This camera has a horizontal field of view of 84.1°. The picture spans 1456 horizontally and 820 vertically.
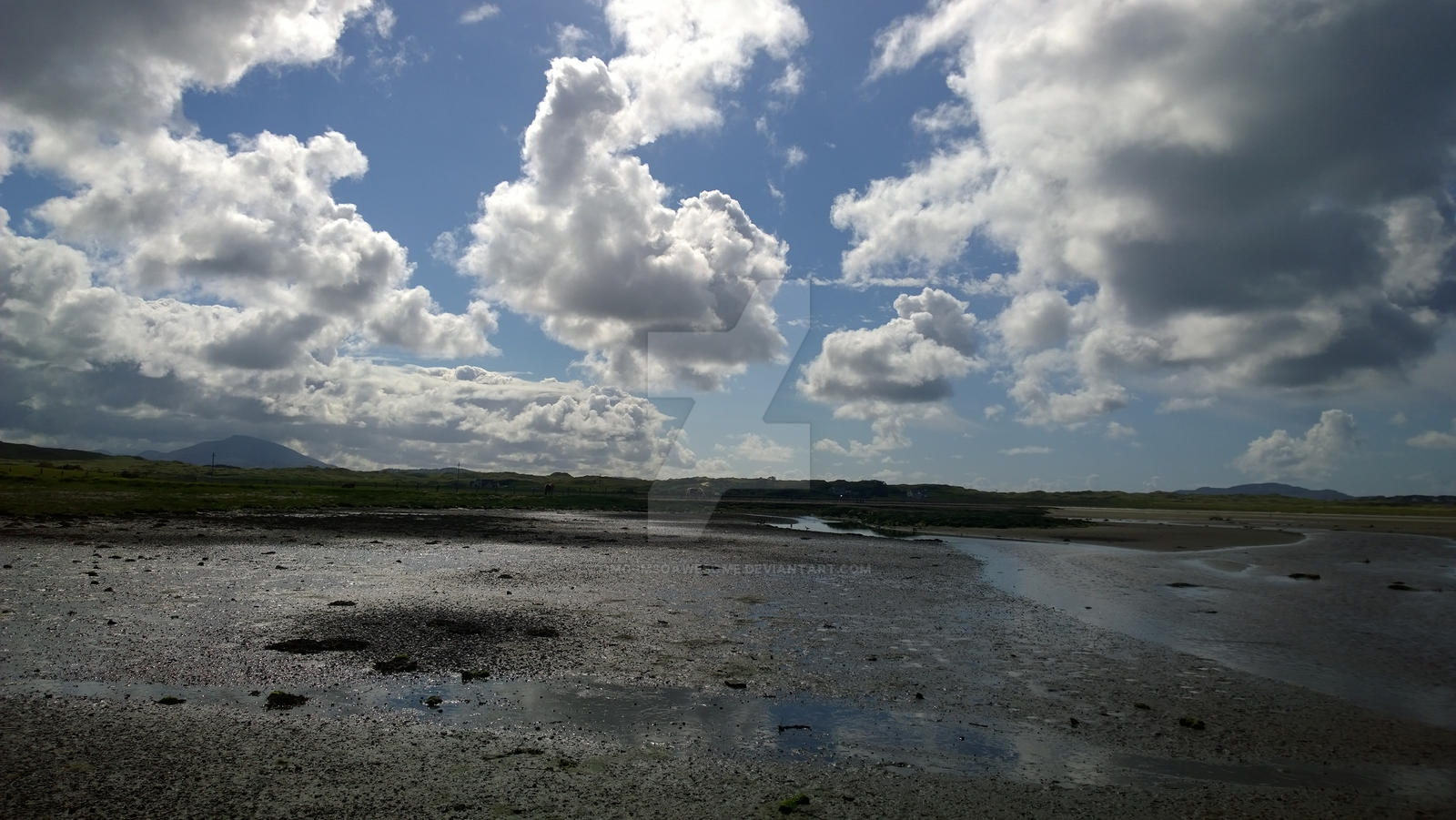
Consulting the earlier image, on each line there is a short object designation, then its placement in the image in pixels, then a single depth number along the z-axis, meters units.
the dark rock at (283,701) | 11.89
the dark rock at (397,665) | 14.30
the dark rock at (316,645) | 15.45
